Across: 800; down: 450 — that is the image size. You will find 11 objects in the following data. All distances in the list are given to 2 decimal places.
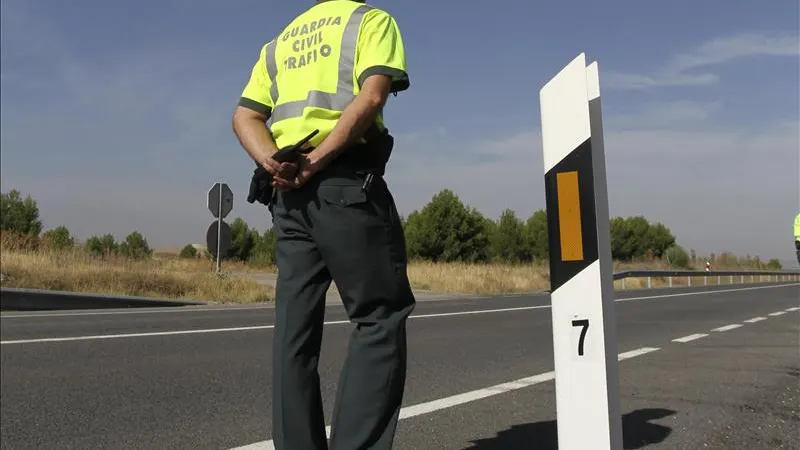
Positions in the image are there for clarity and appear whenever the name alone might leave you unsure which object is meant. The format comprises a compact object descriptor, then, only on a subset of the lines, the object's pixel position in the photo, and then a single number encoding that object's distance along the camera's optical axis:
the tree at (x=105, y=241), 41.88
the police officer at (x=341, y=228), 2.04
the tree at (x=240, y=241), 48.09
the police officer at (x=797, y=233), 8.93
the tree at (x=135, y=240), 44.33
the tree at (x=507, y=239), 53.62
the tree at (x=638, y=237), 52.05
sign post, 16.11
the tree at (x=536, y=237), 54.45
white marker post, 2.01
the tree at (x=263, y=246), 45.62
